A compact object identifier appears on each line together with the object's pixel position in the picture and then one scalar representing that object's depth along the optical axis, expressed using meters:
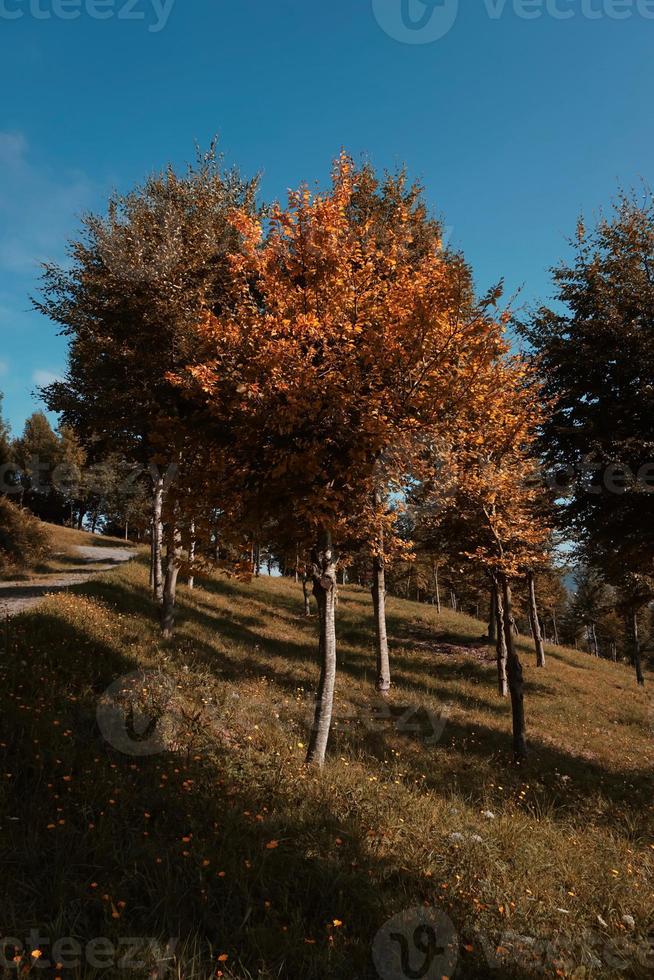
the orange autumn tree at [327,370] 7.00
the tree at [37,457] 53.25
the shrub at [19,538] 25.05
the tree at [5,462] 39.03
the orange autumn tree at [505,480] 9.99
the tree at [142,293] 11.46
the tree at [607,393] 10.81
